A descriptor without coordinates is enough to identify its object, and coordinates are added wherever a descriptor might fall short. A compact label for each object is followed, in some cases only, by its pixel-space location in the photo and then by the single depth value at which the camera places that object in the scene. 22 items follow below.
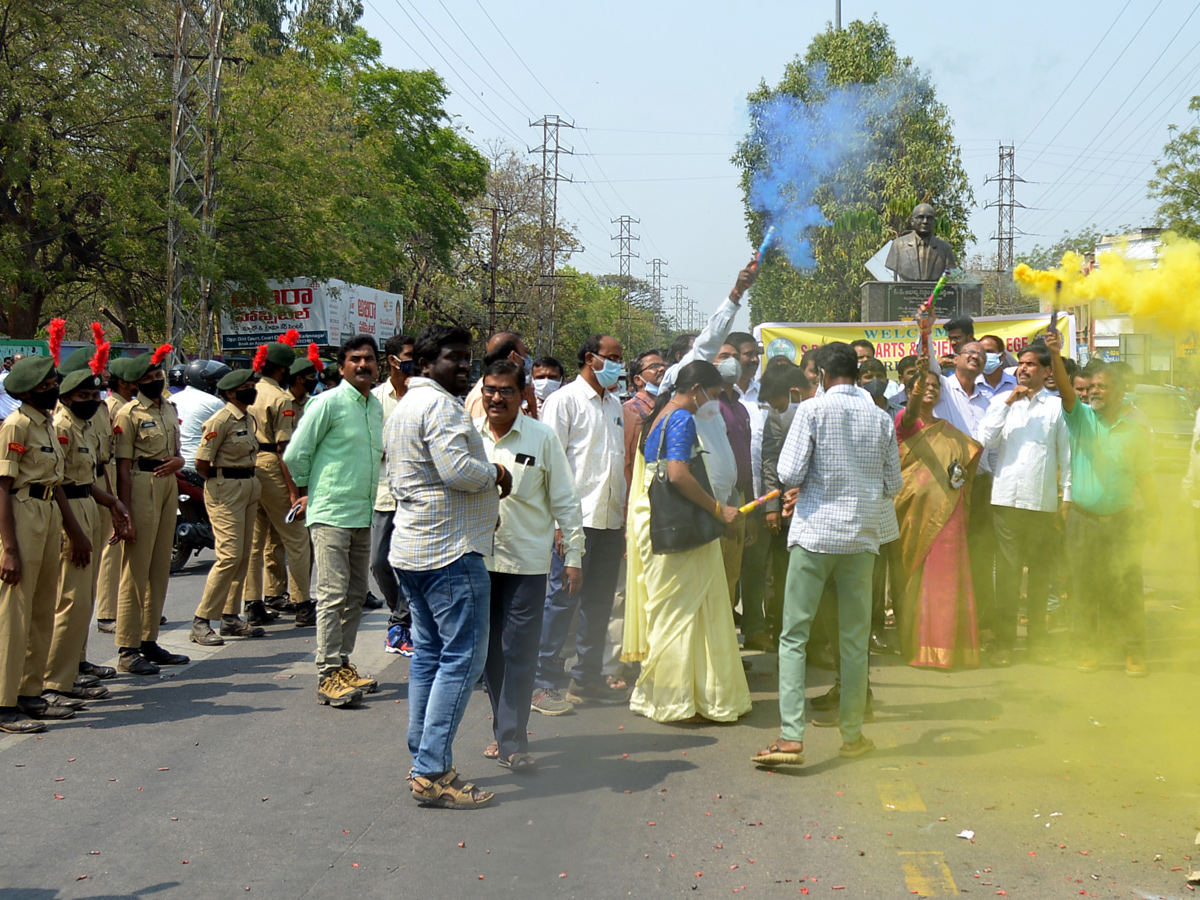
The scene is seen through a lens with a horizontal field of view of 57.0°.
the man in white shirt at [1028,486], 7.41
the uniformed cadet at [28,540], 5.84
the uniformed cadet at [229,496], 7.92
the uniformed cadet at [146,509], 7.13
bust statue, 13.18
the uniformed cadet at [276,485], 8.60
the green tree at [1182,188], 17.64
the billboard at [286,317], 26.50
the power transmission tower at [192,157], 20.58
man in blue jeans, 4.70
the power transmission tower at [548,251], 53.47
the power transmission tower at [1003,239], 49.94
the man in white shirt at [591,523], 6.53
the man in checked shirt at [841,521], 5.39
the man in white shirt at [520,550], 5.27
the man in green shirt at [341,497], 6.38
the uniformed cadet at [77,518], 6.32
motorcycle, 10.91
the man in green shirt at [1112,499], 7.15
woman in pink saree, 7.21
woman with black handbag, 5.81
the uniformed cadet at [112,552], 7.54
